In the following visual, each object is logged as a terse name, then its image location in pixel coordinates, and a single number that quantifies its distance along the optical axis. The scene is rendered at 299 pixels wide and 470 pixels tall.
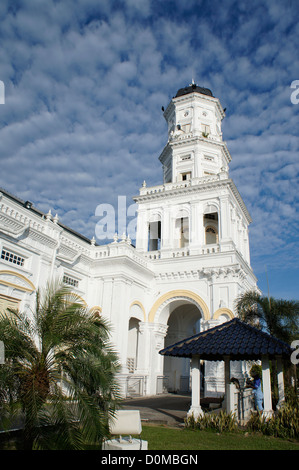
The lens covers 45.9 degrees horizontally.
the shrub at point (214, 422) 11.23
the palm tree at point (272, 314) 18.62
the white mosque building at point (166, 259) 18.21
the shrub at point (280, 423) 10.57
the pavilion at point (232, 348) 11.64
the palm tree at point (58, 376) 7.24
